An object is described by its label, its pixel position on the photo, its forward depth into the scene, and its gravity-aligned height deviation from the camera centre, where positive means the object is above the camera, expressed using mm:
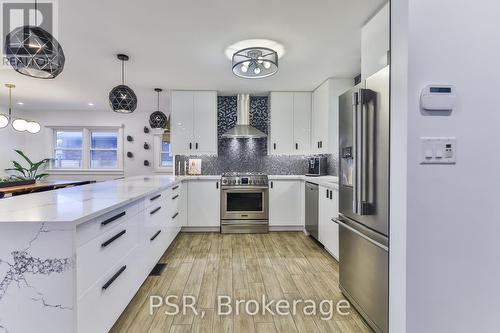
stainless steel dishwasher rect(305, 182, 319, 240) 3525 -645
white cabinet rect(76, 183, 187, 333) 1247 -630
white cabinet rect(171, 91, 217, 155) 4348 +755
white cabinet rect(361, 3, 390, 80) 1876 +1011
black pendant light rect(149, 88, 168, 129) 4297 +783
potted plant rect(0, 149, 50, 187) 3552 -269
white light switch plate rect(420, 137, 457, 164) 1093 +72
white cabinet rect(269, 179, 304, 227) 4176 -695
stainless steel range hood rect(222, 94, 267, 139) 4293 +807
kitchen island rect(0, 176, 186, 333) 1139 -500
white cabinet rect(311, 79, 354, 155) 3672 +807
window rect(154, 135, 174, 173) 6547 +249
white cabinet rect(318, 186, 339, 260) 2857 -698
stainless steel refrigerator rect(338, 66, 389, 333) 1510 -216
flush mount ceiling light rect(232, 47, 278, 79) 2609 +1131
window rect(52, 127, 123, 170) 6461 +413
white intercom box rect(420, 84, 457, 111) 1080 +303
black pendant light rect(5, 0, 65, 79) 1450 +686
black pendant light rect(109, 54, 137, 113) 2680 +712
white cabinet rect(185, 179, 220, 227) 4125 -645
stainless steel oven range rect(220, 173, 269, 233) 4082 -654
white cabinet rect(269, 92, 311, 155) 4375 +736
